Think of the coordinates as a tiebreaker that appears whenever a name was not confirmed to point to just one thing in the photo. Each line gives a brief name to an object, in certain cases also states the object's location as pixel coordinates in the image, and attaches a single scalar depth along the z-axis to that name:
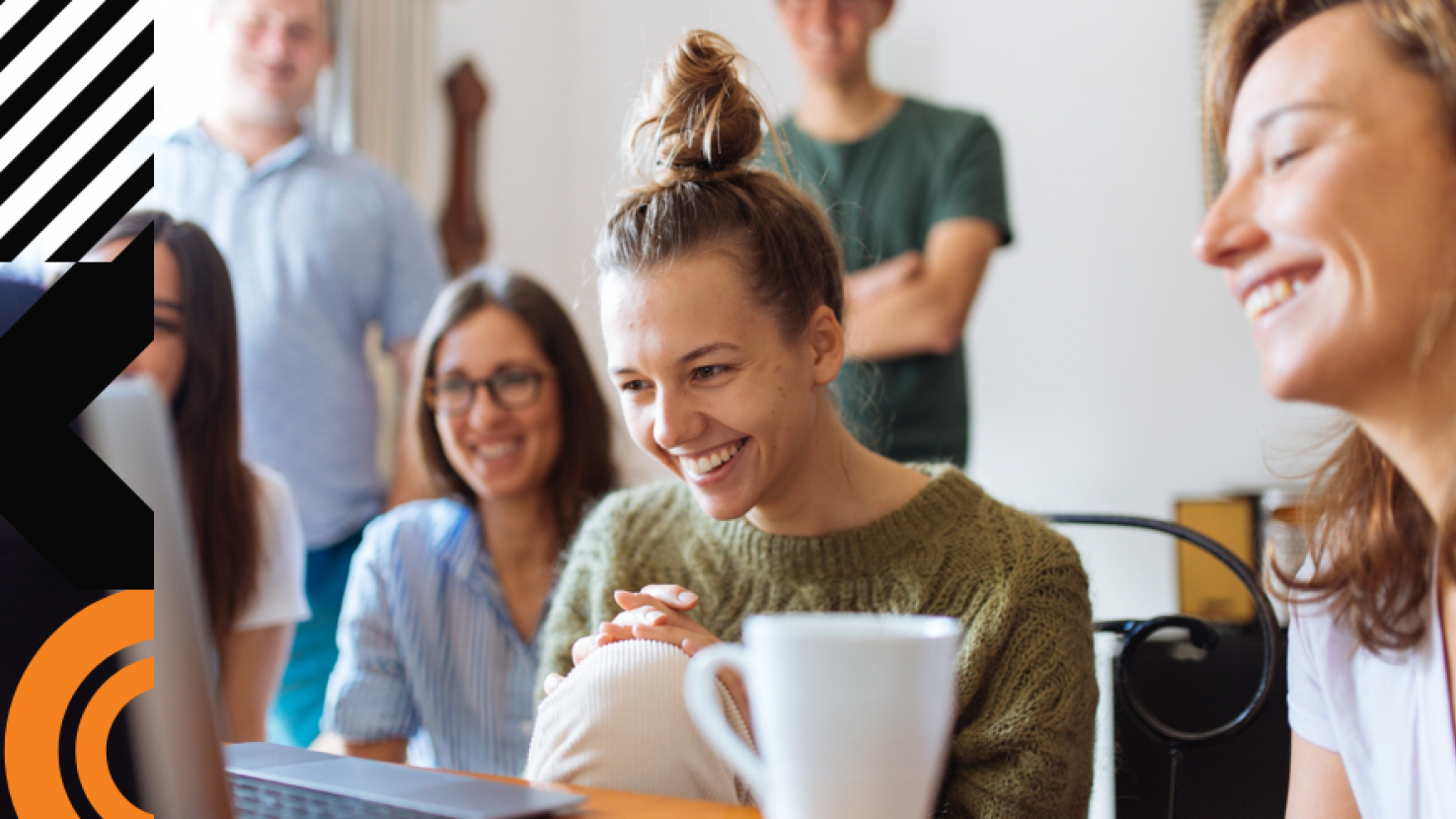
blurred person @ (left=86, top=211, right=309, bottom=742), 1.74
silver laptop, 0.54
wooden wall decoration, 3.74
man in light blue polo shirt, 2.51
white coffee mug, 0.52
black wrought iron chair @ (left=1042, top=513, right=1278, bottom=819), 1.08
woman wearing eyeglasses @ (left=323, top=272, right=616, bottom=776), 1.76
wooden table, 0.67
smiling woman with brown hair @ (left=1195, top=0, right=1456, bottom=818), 0.68
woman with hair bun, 1.09
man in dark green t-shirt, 2.19
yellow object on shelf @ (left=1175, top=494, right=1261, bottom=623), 2.45
